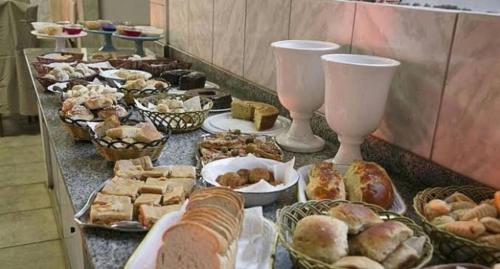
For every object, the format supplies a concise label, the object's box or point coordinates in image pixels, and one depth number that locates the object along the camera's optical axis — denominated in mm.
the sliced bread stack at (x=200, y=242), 594
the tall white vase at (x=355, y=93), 902
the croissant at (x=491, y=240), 632
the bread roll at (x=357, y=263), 582
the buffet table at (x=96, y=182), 727
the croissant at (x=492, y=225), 649
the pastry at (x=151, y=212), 767
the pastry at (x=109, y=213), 781
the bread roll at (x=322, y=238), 612
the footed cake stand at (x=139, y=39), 2309
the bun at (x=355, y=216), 658
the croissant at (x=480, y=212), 687
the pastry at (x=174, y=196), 837
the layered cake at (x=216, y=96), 1496
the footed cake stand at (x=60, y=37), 2363
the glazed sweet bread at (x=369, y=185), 834
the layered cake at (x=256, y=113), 1312
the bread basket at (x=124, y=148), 1026
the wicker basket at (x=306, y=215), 611
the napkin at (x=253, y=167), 876
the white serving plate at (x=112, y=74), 1751
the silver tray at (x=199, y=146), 1056
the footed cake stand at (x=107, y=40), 2451
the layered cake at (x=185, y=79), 1707
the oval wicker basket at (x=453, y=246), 631
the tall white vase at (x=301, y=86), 1066
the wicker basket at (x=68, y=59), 1981
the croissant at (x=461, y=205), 741
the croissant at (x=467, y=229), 647
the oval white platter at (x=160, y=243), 649
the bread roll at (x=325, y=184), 838
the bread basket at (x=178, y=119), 1263
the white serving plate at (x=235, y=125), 1310
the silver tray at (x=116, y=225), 766
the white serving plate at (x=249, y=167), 861
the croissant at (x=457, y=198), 767
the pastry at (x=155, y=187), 871
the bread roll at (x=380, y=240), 612
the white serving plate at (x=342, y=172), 853
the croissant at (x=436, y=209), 716
